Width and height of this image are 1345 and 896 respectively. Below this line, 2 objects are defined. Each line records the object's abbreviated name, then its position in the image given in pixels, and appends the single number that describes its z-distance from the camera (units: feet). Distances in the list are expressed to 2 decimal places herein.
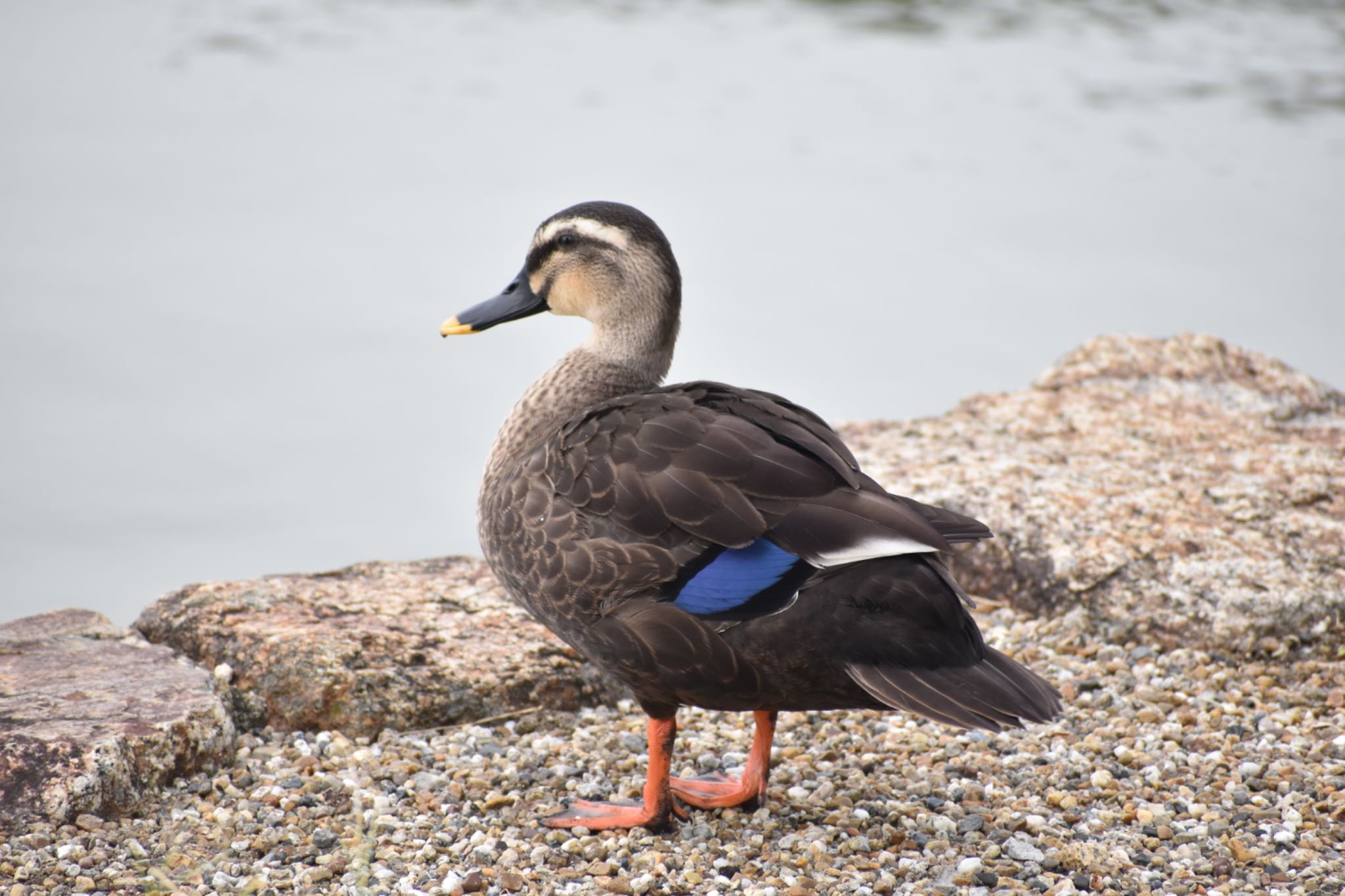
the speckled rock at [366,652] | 25.41
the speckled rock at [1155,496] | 28.17
